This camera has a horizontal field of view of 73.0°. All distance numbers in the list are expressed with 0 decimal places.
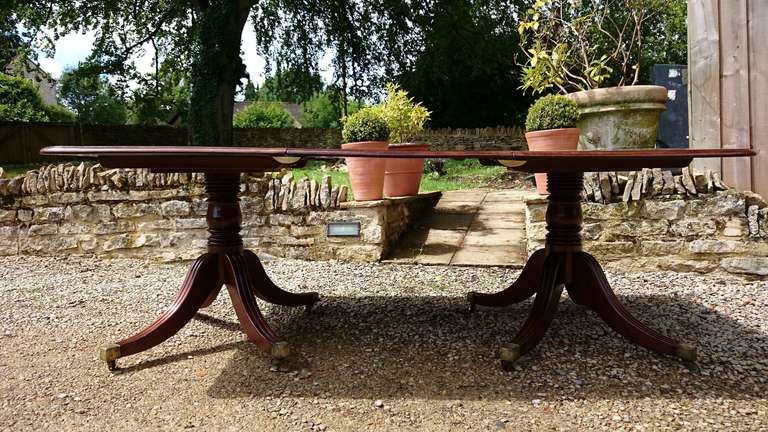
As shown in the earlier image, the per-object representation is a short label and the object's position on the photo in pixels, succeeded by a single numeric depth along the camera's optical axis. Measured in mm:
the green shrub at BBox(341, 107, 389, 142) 4254
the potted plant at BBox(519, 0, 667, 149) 4074
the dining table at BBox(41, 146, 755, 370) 1803
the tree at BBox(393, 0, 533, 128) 11703
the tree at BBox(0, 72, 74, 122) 19766
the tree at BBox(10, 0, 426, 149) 11352
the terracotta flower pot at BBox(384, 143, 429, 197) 4926
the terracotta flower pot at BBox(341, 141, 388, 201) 4230
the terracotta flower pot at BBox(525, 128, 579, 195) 4062
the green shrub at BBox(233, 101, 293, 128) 27375
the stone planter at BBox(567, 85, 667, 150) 4039
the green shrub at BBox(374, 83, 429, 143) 5012
